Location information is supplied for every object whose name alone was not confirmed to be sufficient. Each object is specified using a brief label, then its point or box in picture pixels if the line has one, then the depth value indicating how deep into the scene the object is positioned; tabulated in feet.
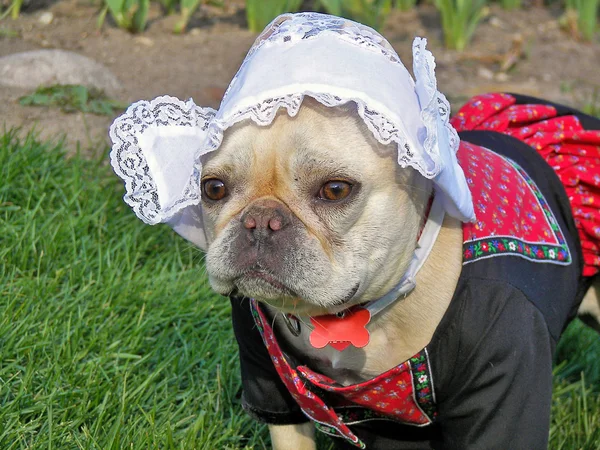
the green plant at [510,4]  20.84
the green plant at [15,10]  15.72
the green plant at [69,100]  13.26
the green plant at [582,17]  18.88
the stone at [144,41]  16.44
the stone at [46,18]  16.66
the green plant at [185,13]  16.15
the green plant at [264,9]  16.40
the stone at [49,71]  13.73
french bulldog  6.67
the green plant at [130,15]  15.76
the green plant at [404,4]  19.35
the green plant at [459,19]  17.38
